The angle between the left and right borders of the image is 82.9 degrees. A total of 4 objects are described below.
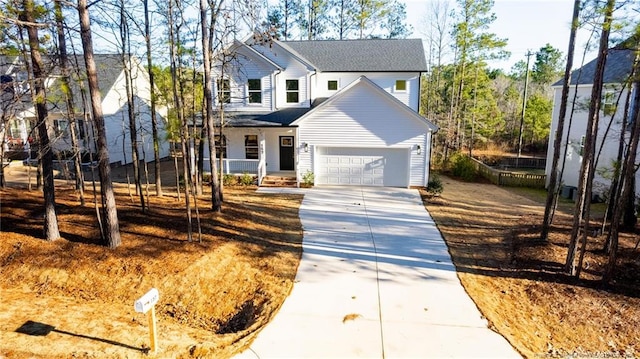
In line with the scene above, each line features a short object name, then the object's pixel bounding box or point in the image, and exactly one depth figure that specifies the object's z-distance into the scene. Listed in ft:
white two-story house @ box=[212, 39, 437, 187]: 56.24
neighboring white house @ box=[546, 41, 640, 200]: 54.39
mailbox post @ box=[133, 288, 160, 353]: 15.31
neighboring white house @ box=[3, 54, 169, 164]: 72.28
